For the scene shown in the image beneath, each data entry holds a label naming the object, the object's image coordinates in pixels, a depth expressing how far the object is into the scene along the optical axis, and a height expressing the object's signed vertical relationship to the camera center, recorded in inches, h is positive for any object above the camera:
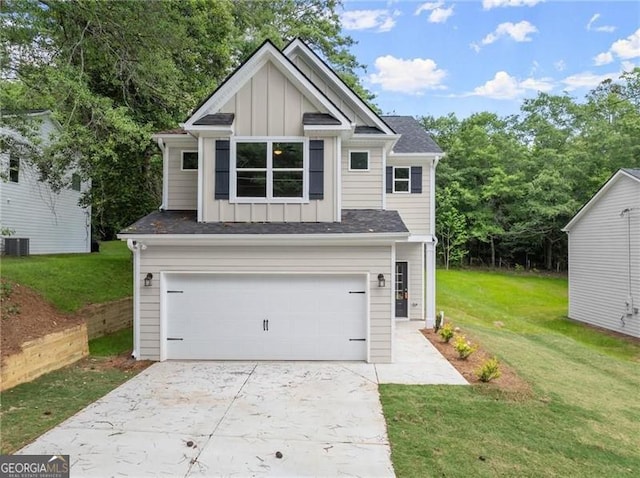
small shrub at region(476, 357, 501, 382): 271.9 -89.4
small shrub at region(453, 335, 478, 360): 334.6 -91.0
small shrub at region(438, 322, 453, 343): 397.7 -92.2
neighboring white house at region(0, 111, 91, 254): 574.2 +43.5
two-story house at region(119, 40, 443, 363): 332.2 -1.1
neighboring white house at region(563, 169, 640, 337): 558.3 -21.7
